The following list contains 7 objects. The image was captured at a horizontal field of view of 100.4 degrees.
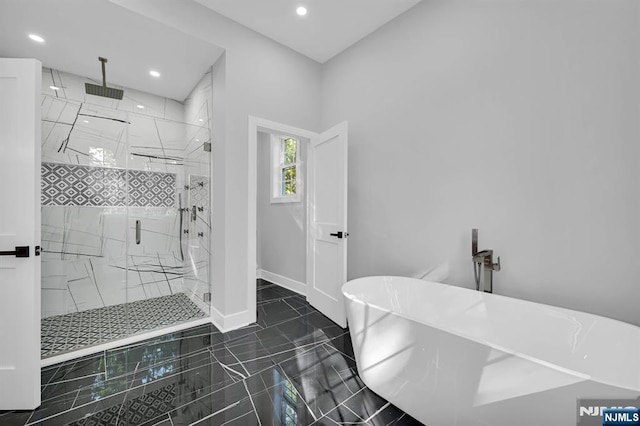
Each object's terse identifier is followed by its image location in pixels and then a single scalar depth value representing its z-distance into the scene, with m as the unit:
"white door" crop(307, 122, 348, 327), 2.67
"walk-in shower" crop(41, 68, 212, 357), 2.82
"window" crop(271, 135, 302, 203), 3.99
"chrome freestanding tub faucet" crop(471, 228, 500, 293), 2.03
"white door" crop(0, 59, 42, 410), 1.59
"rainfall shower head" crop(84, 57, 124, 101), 3.00
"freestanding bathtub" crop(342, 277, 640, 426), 0.99
